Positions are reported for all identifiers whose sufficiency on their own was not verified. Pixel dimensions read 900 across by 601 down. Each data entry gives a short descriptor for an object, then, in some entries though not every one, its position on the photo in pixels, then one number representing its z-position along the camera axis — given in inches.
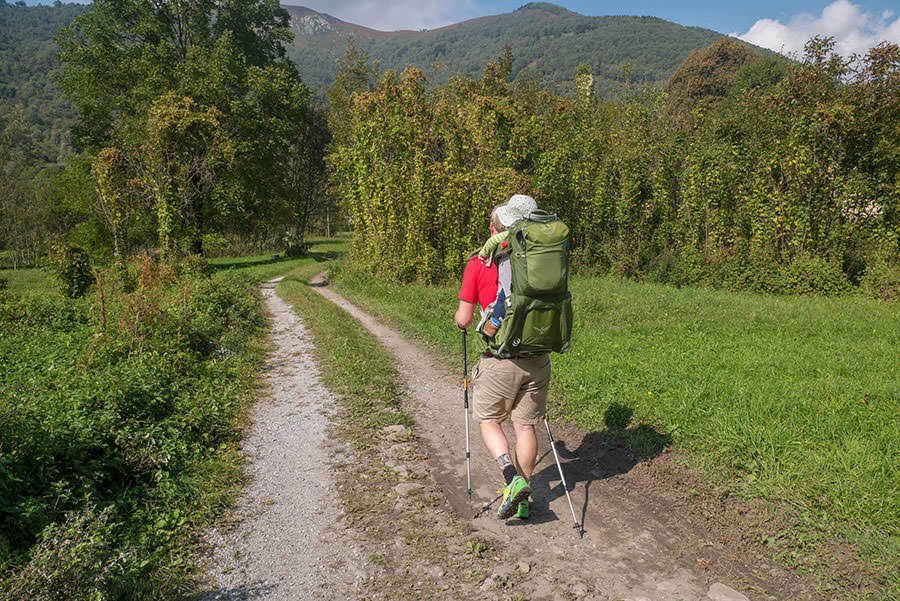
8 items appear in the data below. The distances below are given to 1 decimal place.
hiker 155.8
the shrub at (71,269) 485.4
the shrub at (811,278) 549.0
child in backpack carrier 151.3
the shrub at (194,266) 611.3
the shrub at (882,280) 503.2
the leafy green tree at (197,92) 868.0
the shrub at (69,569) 105.6
